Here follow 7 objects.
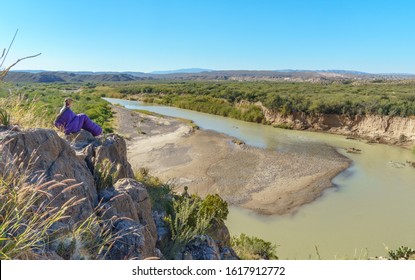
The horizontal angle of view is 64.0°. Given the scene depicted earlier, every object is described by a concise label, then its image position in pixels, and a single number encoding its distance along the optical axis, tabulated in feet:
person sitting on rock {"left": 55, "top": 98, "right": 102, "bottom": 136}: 20.26
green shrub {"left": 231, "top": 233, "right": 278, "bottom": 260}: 27.58
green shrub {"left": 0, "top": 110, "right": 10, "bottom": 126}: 14.55
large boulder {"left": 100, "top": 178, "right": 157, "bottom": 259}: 12.19
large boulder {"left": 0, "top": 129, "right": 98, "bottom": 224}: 12.67
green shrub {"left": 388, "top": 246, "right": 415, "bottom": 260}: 25.63
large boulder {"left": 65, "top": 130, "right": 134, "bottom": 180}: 18.38
